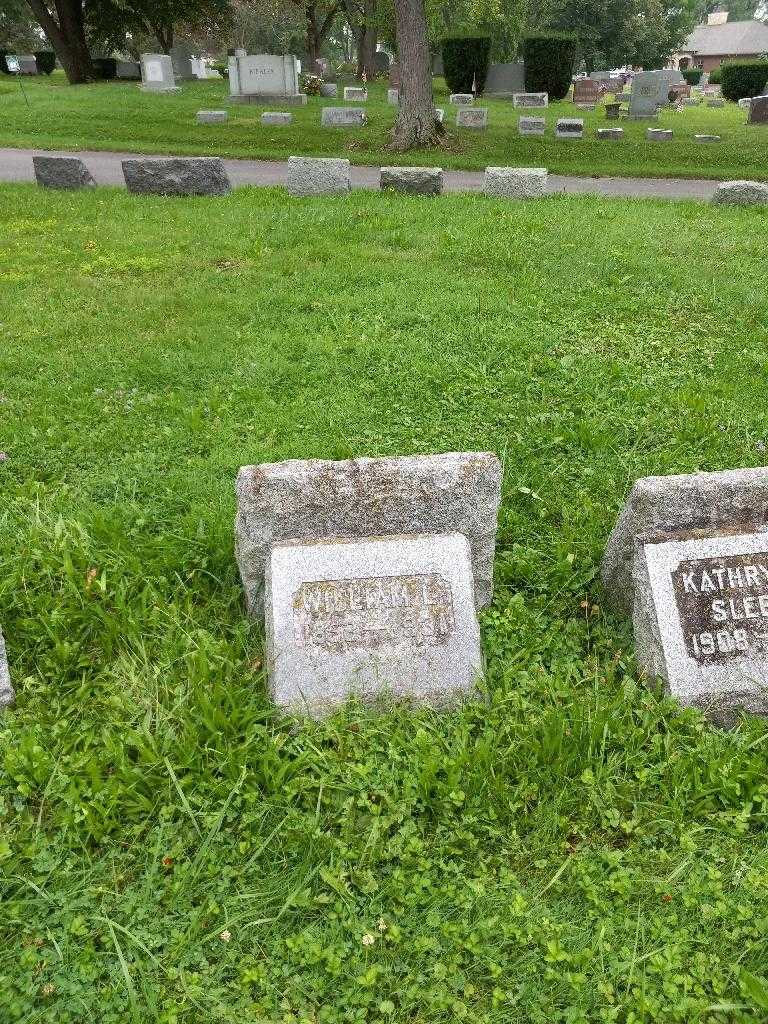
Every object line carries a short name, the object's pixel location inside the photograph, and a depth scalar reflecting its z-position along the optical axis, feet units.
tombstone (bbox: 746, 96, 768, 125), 73.77
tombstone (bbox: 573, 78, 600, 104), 94.53
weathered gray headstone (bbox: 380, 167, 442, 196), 36.76
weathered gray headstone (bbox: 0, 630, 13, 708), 9.61
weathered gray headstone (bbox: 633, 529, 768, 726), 9.75
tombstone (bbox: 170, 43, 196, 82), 104.78
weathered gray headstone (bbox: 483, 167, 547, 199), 36.65
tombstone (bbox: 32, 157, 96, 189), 37.09
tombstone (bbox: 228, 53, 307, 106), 78.54
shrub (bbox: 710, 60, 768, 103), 99.81
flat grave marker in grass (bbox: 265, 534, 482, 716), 9.62
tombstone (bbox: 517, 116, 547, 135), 63.77
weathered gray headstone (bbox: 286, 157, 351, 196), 36.42
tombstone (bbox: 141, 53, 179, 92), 85.25
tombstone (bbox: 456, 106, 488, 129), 66.52
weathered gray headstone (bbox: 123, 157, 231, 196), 35.81
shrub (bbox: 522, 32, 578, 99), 90.48
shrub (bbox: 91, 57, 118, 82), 101.65
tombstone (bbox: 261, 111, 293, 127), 64.90
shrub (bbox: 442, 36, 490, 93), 92.48
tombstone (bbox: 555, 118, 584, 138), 62.39
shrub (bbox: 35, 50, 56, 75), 118.42
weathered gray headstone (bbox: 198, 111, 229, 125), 64.37
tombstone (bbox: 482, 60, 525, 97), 94.73
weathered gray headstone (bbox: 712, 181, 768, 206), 36.11
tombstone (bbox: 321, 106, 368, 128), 64.44
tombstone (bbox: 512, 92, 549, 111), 85.71
